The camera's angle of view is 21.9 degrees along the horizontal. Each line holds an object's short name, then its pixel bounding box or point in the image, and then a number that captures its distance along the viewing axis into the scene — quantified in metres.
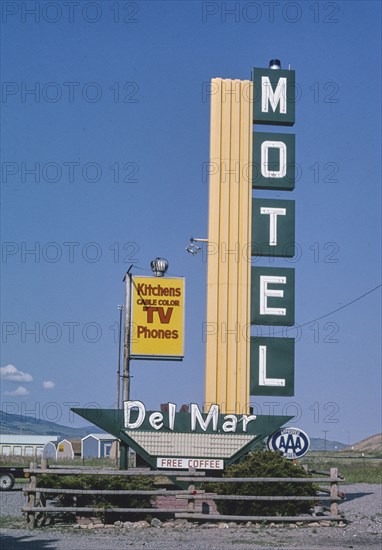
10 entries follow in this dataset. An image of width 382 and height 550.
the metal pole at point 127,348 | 28.22
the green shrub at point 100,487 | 21.19
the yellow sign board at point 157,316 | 27.86
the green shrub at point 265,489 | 21.42
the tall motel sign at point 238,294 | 24.02
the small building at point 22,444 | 122.94
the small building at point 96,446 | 115.75
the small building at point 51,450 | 107.19
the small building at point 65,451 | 106.50
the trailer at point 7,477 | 38.86
